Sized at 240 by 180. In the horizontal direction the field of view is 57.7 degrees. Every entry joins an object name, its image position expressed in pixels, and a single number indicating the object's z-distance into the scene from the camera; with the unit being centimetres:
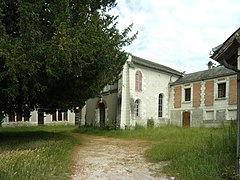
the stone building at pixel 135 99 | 1999
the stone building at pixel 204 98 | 2000
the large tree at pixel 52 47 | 771
